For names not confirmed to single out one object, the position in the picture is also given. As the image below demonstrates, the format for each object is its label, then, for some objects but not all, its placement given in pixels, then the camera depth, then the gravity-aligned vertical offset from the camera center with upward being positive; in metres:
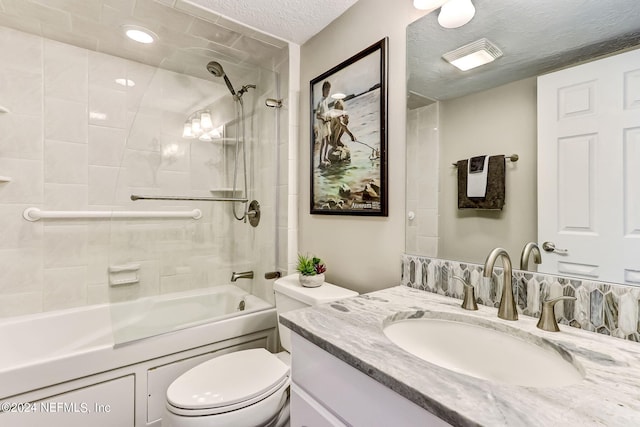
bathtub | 1.18 -0.65
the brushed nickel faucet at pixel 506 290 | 0.85 -0.23
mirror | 0.83 +0.38
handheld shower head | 1.75 +0.84
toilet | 1.06 -0.70
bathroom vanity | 0.46 -0.31
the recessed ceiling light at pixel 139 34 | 1.72 +1.06
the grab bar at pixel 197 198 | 1.59 +0.08
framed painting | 1.34 +0.38
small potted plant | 1.47 -0.31
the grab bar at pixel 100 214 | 1.58 -0.01
